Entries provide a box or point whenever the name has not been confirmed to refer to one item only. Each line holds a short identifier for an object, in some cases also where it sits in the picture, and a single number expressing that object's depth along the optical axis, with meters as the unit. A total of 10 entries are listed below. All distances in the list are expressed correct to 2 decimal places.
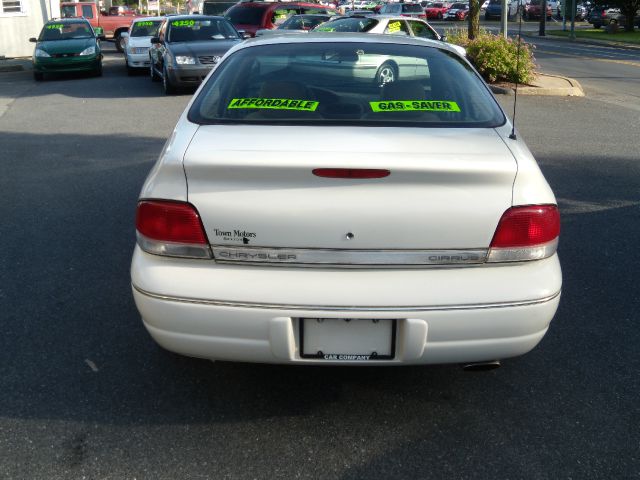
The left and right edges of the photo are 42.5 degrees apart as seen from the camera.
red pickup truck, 32.62
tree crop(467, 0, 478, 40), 19.97
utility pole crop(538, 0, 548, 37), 40.62
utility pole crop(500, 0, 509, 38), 18.74
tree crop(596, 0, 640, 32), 43.31
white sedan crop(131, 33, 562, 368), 3.26
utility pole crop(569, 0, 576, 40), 37.66
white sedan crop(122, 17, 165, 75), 20.42
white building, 26.52
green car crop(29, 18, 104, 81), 19.56
